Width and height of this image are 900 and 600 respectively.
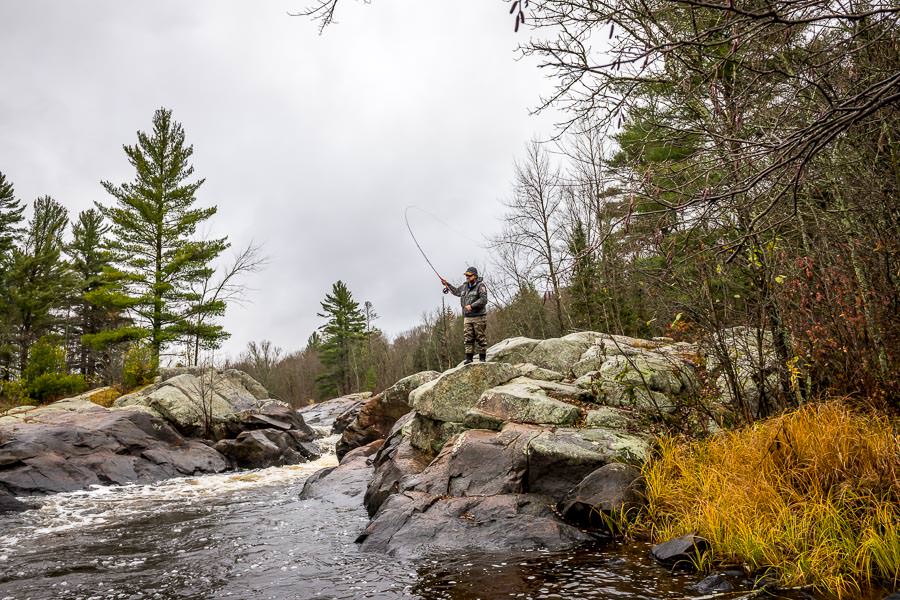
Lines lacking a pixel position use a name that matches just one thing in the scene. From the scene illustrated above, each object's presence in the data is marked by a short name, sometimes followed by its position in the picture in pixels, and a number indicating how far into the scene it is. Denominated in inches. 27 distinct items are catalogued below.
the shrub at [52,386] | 770.2
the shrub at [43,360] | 783.1
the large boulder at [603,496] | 235.6
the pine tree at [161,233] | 932.0
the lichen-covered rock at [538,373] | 393.7
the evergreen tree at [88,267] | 1228.5
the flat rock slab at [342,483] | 377.0
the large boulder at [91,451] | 454.9
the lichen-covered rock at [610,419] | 299.7
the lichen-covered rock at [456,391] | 372.5
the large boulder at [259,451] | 587.8
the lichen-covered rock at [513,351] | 475.8
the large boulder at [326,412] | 1081.6
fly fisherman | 454.0
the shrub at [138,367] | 775.1
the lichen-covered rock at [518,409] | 312.2
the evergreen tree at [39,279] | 1106.1
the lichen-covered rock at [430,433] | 366.9
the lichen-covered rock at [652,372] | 294.0
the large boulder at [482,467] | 267.7
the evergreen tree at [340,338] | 1977.1
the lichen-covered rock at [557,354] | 468.8
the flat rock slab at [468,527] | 228.2
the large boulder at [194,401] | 658.8
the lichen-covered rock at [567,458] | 261.6
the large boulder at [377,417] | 611.8
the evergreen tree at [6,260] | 1038.4
